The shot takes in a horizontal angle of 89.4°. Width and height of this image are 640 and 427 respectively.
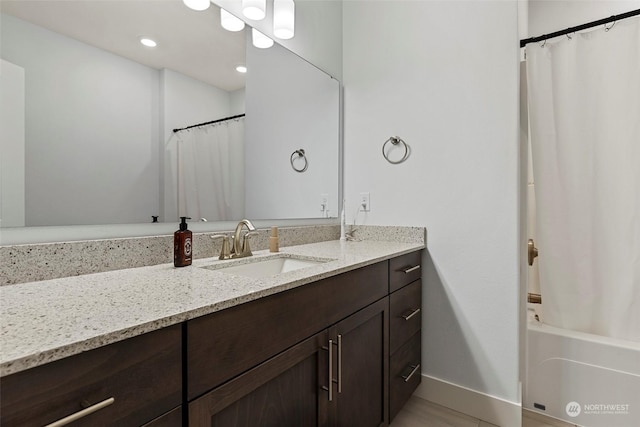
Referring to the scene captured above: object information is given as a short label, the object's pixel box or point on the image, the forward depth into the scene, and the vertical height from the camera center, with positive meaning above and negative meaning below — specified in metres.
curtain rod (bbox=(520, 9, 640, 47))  1.56 +0.92
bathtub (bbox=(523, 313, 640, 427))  1.50 -0.82
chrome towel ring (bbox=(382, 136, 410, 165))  1.85 +0.37
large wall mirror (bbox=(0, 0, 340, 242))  0.90 +0.34
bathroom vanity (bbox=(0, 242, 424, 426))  0.49 -0.31
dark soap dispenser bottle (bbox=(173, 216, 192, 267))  1.09 -0.12
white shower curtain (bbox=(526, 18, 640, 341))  1.59 +0.18
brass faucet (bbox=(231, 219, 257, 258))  1.32 -0.13
